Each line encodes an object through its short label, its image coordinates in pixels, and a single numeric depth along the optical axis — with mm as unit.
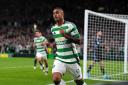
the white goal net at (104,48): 17656
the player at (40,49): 20841
